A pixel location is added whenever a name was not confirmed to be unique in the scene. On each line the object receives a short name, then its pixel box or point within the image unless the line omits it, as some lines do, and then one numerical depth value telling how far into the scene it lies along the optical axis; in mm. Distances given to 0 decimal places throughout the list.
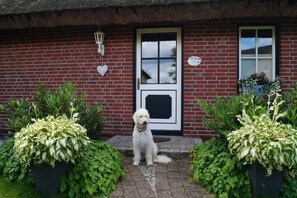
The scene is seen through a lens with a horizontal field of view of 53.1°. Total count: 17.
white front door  5992
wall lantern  5951
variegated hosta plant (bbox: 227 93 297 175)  3041
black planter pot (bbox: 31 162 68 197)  3283
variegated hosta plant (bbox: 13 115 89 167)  3184
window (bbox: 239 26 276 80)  5719
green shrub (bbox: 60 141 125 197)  3396
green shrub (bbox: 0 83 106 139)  3918
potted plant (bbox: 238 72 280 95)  5281
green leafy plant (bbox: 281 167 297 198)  3348
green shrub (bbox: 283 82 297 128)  3646
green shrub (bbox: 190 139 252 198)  3344
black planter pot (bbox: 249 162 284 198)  3172
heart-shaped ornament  6109
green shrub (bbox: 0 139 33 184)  3656
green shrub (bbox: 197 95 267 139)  3726
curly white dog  4059
